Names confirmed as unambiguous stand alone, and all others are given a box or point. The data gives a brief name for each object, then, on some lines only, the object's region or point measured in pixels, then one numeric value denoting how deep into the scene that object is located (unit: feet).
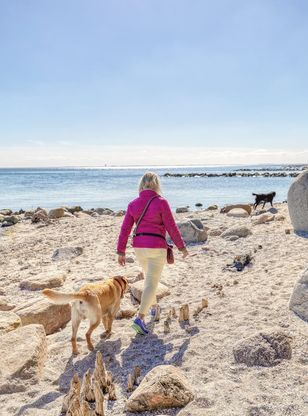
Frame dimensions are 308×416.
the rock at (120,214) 71.27
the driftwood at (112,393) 11.75
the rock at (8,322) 17.15
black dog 64.75
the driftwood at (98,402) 10.50
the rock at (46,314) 19.07
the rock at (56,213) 68.90
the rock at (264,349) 12.74
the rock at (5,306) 22.27
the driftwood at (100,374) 11.90
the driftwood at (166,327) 16.83
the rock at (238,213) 55.06
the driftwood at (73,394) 10.40
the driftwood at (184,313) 17.57
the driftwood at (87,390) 11.20
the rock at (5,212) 80.12
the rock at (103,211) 77.61
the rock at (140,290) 22.33
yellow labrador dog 14.61
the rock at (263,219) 43.47
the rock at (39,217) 66.30
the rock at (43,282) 26.04
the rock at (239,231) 37.63
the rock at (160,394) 10.91
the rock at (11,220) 68.04
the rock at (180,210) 74.67
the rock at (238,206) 60.99
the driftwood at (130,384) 12.20
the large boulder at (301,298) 16.03
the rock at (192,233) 38.37
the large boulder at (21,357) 13.26
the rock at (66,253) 34.86
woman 16.52
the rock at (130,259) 32.17
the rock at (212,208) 76.29
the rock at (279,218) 44.34
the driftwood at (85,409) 9.71
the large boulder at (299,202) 35.83
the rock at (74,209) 80.74
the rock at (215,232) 40.60
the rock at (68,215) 69.74
